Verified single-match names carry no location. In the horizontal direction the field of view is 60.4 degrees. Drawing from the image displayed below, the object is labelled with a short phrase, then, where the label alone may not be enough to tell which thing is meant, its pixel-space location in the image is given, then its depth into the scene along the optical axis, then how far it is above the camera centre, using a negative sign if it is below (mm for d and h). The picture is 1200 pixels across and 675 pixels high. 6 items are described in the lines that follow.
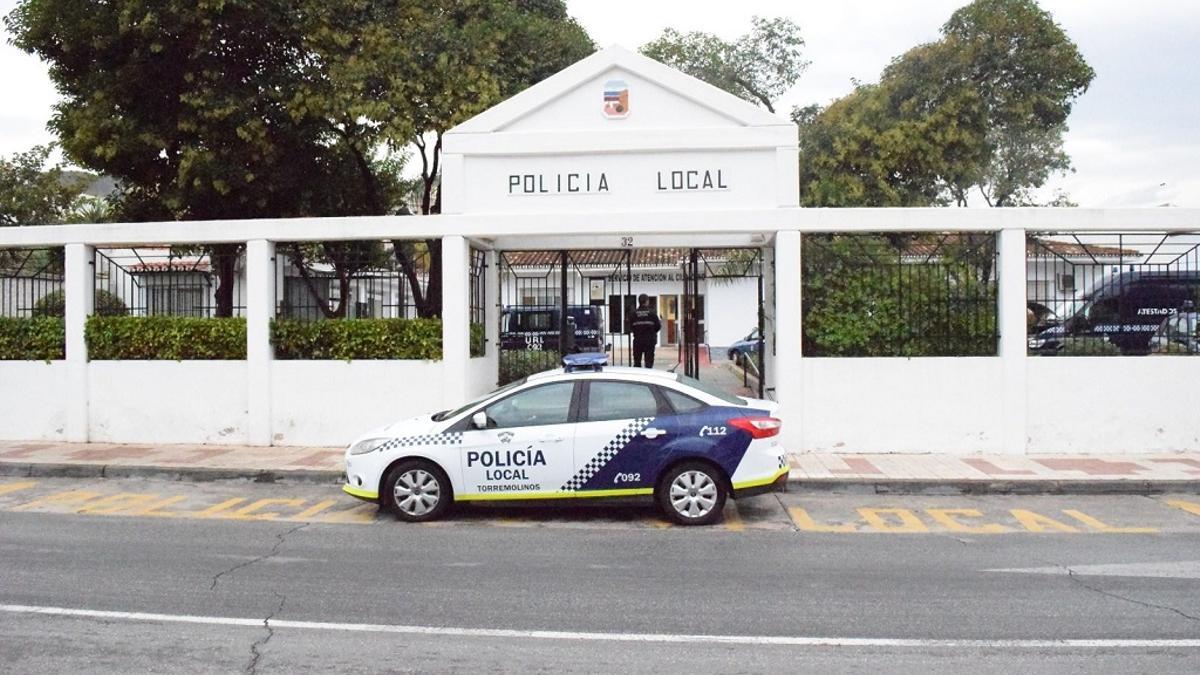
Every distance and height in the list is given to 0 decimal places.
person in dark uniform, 18297 -1
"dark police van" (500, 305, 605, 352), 17516 +124
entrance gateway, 13641 +2390
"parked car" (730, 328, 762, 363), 27200 -371
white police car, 9555 -1077
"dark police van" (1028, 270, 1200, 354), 13492 +259
